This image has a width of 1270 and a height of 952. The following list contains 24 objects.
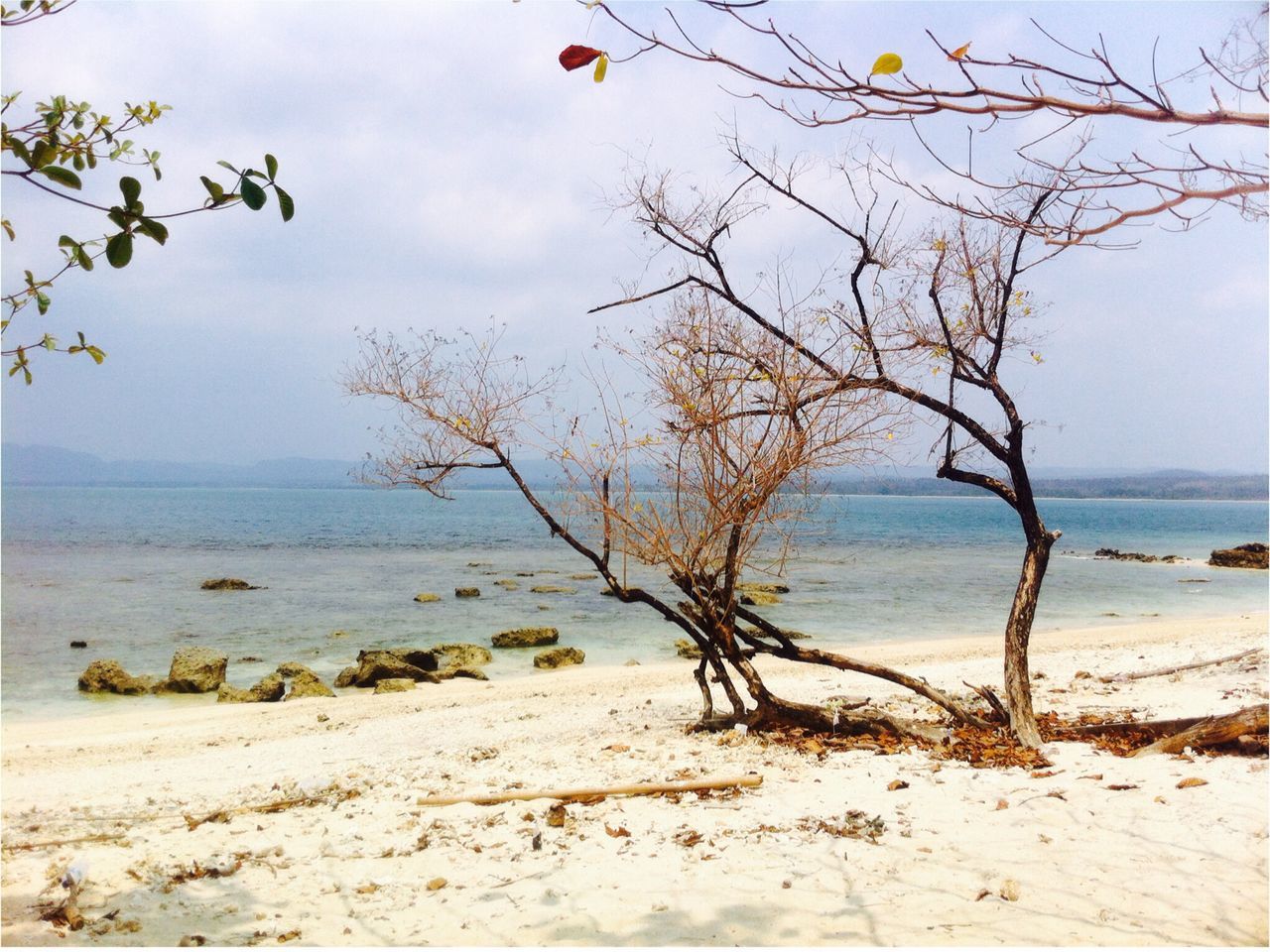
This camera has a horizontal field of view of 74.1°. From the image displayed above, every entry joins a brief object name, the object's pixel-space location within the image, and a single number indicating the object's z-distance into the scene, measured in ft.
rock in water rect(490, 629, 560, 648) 64.28
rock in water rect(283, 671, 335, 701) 47.16
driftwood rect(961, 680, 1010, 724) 22.75
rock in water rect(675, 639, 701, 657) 59.41
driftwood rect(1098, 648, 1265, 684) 32.27
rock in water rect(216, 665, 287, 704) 46.09
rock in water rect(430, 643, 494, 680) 51.93
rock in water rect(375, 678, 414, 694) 46.85
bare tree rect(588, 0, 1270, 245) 6.13
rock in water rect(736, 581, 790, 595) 89.21
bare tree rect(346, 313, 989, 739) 22.07
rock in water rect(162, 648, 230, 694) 48.73
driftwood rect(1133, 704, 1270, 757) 18.54
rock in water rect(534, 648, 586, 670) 55.52
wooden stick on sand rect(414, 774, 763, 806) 18.89
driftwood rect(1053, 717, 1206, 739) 20.43
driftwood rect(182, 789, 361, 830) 19.45
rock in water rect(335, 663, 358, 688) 50.55
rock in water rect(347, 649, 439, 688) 50.16
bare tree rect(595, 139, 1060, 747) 22.15
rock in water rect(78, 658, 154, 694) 49.37
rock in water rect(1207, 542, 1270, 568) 127.54
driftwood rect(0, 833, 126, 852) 17.65
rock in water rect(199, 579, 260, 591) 101.91
